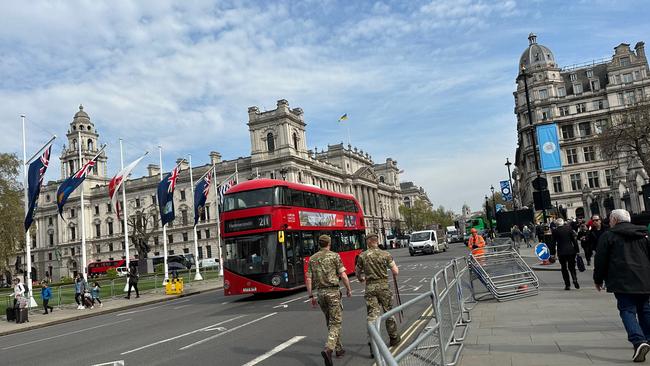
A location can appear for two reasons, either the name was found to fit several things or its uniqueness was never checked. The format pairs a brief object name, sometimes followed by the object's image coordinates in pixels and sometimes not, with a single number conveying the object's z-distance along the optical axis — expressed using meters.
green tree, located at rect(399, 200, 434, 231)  136.25
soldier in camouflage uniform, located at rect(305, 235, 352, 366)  7.98
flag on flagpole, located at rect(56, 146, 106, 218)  26.45
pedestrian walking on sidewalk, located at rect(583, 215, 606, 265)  16.06
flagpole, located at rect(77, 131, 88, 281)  28.31
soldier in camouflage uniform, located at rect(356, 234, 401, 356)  8.39
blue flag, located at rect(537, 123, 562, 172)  19.45
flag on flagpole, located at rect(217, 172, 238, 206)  38.47
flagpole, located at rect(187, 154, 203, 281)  41.03
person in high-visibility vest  16.47
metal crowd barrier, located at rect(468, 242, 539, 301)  13.38
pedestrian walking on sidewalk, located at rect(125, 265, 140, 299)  28.80
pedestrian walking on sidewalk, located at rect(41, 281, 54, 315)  23.98
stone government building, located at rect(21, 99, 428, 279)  87.12
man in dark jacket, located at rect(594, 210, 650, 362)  6.48
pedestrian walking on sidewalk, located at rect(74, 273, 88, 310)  25.86
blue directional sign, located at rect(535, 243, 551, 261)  18.14
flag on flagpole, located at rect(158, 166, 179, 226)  32.88
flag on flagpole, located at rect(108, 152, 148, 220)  29.98
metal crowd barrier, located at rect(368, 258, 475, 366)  4.46
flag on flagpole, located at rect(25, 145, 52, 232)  24.62
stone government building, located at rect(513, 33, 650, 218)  74.75
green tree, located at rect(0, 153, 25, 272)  47.78
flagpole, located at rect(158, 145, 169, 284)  32.92
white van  46.97
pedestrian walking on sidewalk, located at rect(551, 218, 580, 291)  13.41
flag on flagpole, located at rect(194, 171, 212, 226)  36.69
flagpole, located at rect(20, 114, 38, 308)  25.32
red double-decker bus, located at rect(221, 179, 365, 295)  19.16
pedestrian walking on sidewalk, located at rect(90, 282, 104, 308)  26.40
